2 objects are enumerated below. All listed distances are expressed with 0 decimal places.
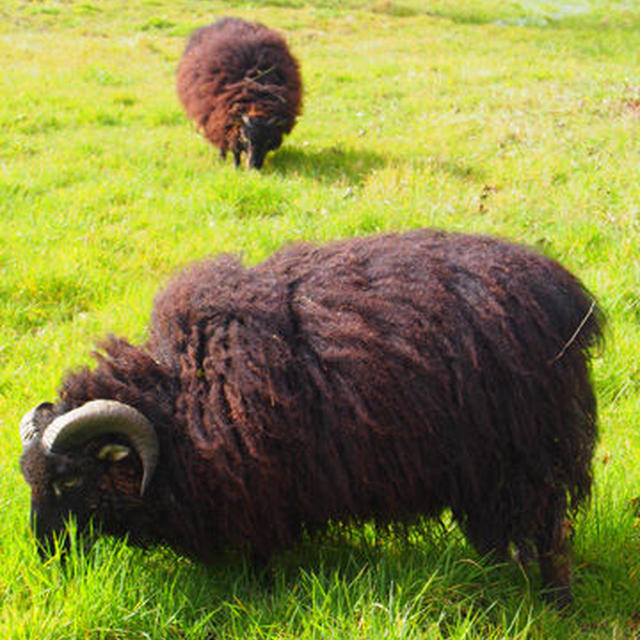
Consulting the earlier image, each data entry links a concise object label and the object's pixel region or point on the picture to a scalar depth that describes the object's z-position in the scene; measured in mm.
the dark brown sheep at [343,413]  2992
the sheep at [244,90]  9102
